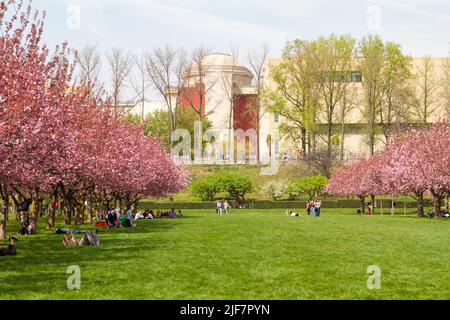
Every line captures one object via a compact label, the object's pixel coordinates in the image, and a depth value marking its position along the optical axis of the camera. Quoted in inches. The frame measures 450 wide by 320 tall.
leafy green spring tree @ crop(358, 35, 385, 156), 3619.6
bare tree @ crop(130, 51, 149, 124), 3950.8
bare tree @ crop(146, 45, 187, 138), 3934.5
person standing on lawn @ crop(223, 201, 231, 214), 2890.3
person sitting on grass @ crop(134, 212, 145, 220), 2355.3
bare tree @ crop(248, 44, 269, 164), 4052.7
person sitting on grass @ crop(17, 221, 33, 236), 1465.3
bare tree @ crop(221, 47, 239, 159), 4367.6
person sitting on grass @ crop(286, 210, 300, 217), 2628.0
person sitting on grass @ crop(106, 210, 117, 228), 1772.9
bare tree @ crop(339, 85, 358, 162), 3720.5
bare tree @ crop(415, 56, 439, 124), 3946.9
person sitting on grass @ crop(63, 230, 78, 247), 1167.0
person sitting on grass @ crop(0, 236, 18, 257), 1014.4
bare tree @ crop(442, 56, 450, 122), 3811.5
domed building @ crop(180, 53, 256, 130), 4805.6
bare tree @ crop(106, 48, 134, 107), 3838.6
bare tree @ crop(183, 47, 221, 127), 4101.9
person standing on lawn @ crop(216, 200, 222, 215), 2833.2
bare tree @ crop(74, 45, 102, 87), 3631.9
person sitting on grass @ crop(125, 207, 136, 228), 1769.2
